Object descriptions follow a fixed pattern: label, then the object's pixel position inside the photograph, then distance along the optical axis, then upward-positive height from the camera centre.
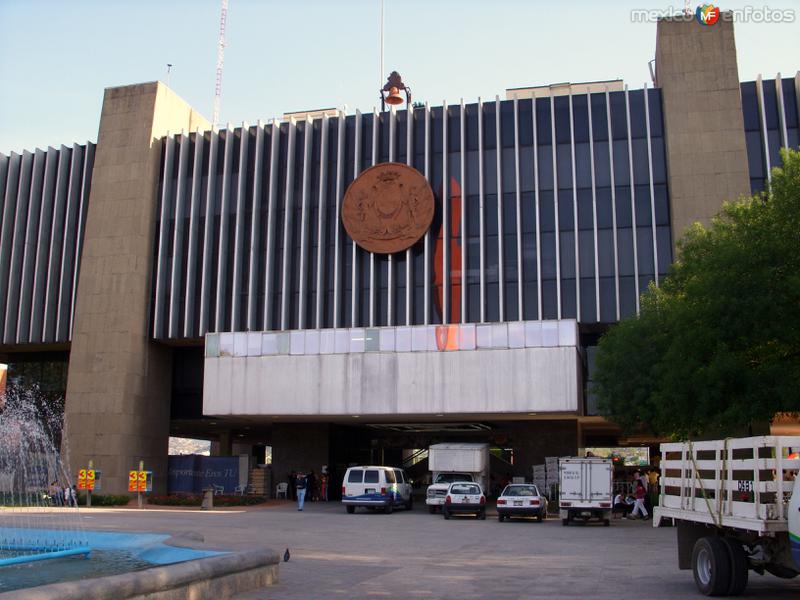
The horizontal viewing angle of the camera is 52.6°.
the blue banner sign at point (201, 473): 44.56 -0.04
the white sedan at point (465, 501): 31.55 -1.07
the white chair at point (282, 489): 45.24 -0.91
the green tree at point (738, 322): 20.09 +3.88
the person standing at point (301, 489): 35.78 -0.71
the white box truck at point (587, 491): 28.25 -0.61
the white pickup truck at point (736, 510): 10.27 -0.49
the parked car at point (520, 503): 29.91 -1.10
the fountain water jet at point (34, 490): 14.91 -0.93
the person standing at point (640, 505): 31.66 -1.21
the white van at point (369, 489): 33.97 -0.67
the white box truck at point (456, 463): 37.34 +0.45
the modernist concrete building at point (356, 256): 39.88 +11.53
